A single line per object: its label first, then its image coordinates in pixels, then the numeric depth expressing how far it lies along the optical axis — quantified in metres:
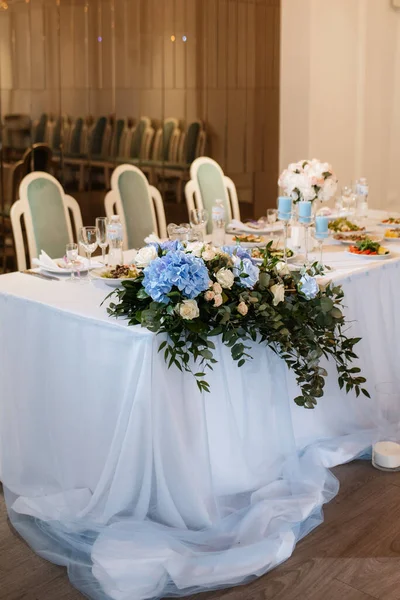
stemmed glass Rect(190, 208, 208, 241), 3.72
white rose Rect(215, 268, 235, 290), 2.61
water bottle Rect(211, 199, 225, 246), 3.82
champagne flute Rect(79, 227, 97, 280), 3.15
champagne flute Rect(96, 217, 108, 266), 3.17
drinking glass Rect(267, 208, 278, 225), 4.01
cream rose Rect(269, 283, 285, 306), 2.70
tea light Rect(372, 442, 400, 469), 3.32
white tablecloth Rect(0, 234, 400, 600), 2.55
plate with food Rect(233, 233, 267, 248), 3.80
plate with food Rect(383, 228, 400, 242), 4.11
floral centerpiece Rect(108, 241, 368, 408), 2.51
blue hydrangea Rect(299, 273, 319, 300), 2.75
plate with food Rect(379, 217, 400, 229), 4.46
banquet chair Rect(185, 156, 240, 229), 4.96
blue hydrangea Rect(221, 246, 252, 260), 2.76
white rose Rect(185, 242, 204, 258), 2.66
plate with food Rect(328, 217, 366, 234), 4.24
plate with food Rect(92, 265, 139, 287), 2.93
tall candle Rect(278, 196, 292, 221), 3.70
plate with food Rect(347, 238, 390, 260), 3.61
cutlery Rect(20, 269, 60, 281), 3.16
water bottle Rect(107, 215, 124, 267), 3.21
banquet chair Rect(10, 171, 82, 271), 3.83
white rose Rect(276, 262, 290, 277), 2.82
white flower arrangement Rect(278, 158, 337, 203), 3.87
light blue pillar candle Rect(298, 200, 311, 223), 3.51
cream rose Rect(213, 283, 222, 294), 2.57
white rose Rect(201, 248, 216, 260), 2.64
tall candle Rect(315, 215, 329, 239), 3.46
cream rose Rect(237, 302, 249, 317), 2.59
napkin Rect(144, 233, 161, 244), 3.13
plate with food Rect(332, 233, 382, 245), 3.95
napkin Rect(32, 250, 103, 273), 3.21
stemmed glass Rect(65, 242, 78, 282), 3.13
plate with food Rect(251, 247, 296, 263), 3.35
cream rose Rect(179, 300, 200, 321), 2.48
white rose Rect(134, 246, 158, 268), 2.64
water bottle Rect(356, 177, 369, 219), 4.73
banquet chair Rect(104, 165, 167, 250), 4.58
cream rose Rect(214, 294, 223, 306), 2.56
